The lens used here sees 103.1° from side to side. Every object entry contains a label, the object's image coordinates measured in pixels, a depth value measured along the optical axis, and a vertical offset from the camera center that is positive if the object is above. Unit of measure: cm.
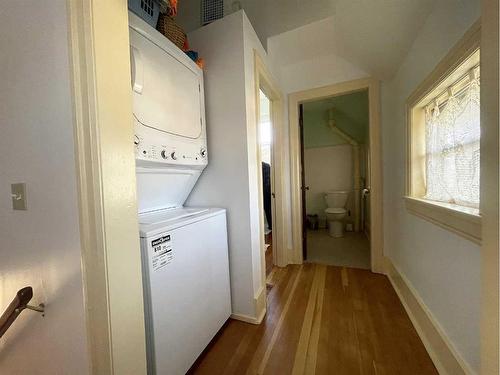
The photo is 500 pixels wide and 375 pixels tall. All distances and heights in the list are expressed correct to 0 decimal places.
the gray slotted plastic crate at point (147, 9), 98 +92
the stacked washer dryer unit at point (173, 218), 89 -18
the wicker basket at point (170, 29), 117 +95
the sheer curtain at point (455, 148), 93 +15
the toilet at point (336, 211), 328 -53
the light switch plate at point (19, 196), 73 -2
